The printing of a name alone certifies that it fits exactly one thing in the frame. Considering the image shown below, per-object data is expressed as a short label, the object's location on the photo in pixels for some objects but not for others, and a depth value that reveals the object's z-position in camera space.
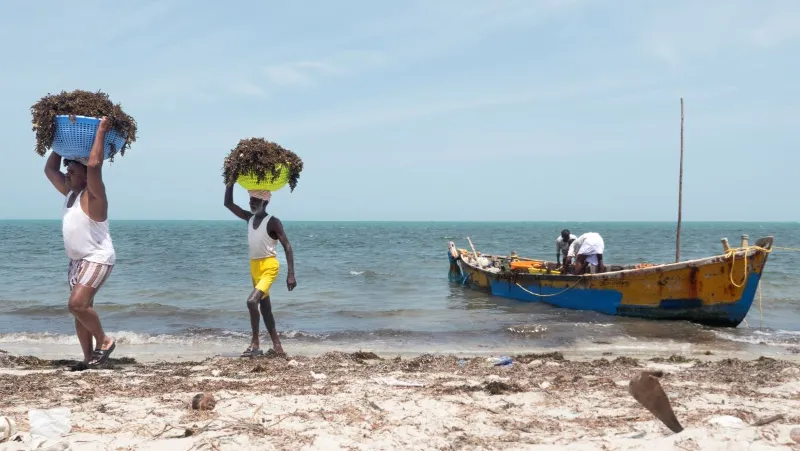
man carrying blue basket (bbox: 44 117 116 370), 5.11
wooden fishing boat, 9.97
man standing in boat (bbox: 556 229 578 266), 13.75
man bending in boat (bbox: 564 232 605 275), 11.95
